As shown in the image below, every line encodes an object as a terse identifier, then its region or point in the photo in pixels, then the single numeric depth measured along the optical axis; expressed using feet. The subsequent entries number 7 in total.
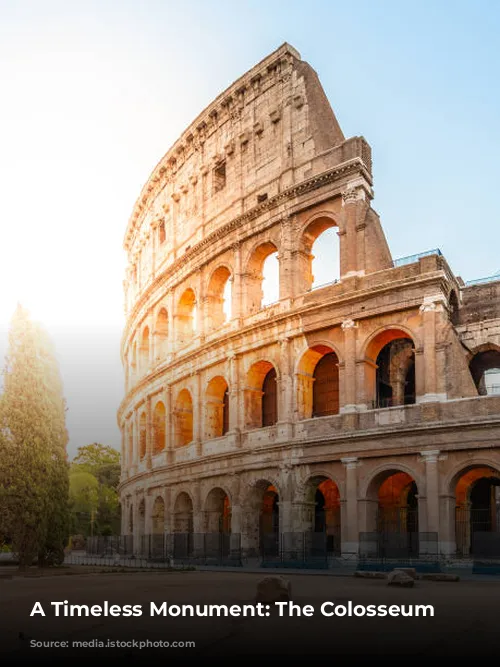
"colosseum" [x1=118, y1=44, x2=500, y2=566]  70.59
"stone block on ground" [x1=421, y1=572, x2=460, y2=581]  54.13
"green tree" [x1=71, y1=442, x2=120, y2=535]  184.96
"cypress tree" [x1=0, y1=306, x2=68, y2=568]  70.85
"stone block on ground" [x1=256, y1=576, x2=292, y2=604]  37.50
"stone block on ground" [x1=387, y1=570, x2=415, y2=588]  48.67
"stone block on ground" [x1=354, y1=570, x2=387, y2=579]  55.74
